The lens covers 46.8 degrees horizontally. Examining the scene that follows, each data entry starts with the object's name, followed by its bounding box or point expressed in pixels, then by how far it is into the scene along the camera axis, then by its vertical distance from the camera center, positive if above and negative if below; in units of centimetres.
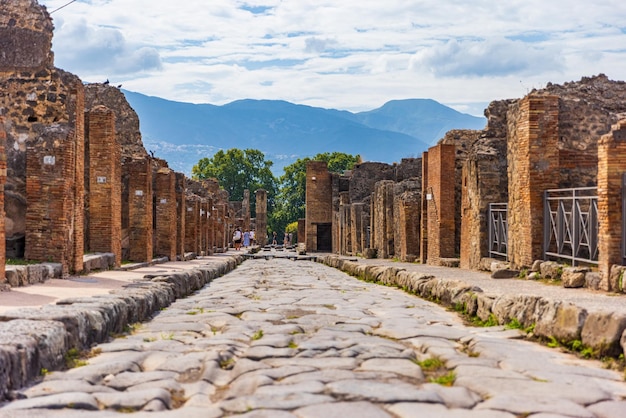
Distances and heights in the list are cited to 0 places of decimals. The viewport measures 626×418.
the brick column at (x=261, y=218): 6875 +53
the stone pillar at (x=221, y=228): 4270 -25
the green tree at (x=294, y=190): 8431 +407
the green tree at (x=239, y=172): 8962 +642
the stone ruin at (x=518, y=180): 1005 +88
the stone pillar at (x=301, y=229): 6377 -52
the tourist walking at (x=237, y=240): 4631 -106
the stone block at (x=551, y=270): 1147 -78
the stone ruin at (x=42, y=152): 1271 +131
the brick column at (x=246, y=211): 7000 +129
